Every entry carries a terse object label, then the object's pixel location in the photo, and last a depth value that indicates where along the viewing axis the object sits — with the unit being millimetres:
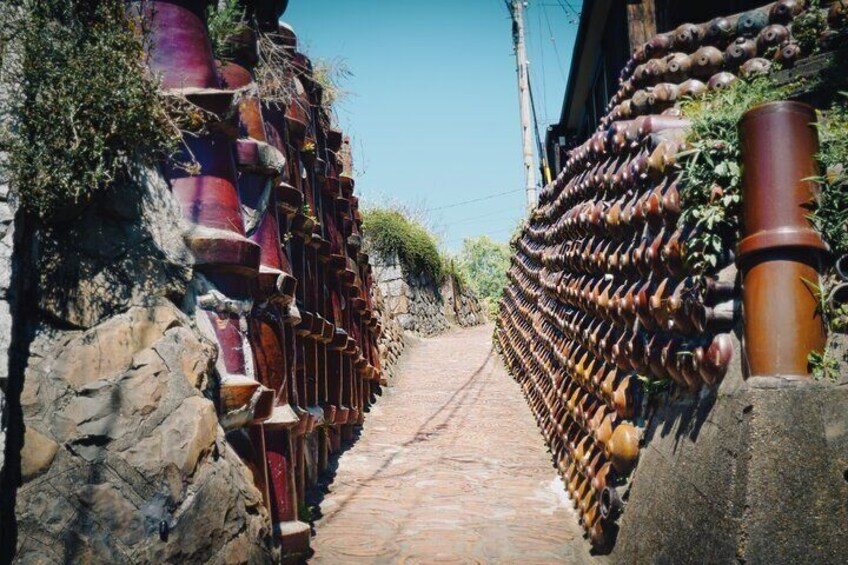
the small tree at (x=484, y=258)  39438
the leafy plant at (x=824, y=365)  2135
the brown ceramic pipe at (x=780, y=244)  2225
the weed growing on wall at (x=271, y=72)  4547
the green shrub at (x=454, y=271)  21056
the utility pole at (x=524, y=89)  14867
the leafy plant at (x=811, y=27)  3627
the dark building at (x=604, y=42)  6273
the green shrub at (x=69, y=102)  2500
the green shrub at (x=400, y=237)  16812
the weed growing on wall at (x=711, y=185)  2611
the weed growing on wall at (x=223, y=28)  3875
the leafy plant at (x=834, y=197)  2232
